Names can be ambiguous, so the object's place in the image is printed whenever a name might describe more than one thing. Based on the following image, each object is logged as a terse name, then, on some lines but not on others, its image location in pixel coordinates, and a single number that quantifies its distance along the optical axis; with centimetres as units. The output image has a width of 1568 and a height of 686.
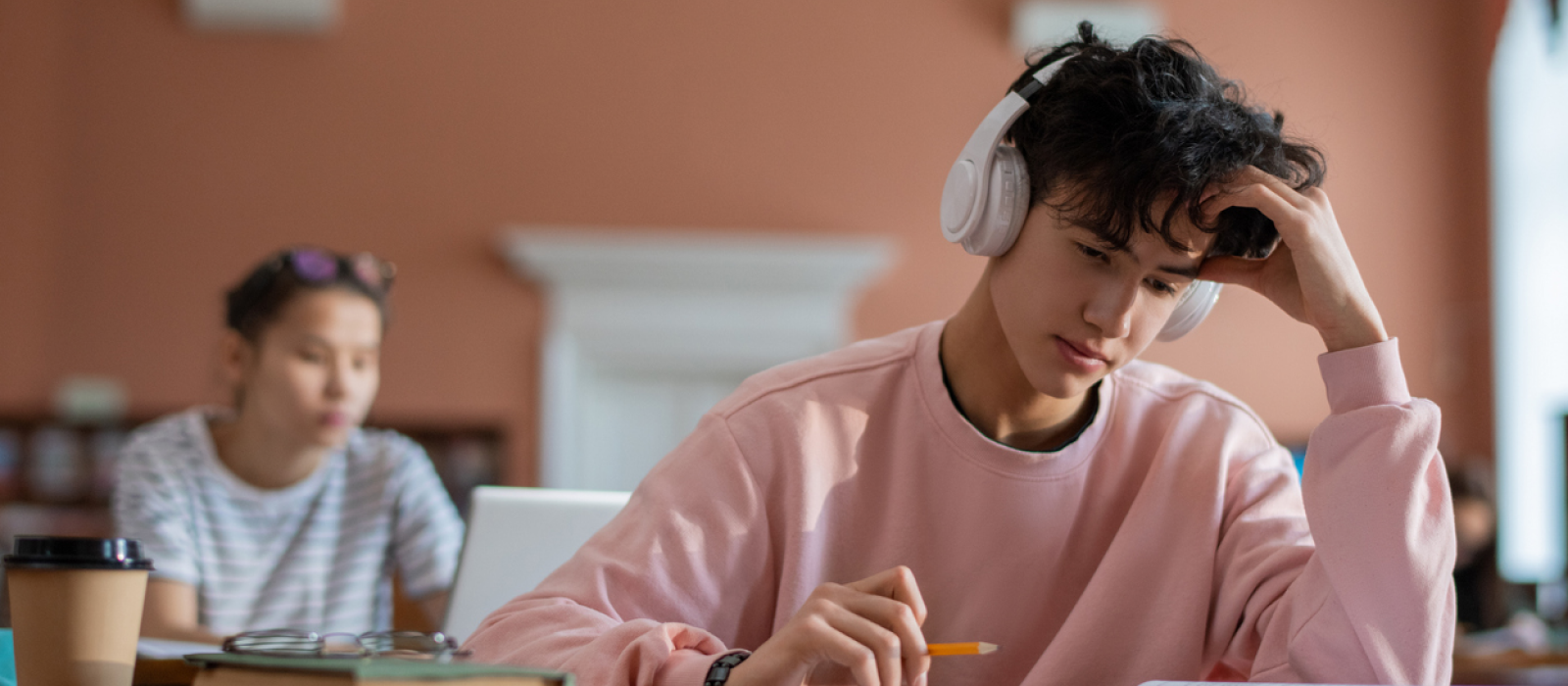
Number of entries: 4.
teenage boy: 93
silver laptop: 129
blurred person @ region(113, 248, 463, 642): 180
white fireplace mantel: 455
